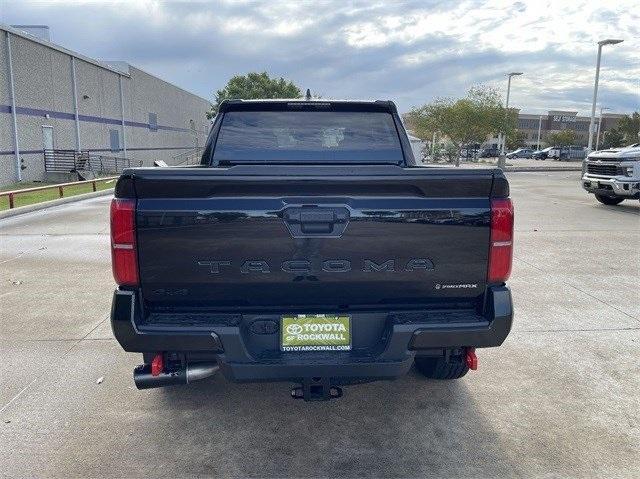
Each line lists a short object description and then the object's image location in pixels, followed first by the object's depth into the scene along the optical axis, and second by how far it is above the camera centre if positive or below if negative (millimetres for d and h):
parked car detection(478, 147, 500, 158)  69775 +589
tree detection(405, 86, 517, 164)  44406 +3380
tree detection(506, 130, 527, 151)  89750 +2600
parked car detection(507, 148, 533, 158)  78188 +606
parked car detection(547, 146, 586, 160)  68938 +752
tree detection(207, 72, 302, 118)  53125 +6956
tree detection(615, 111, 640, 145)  67875 +4343
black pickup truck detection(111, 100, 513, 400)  2660 -594
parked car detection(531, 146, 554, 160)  74231 +538
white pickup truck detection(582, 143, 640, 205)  13141 -361
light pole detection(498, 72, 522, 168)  43875 +4183
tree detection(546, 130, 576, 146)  94188 +3764
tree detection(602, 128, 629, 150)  70200 +2819
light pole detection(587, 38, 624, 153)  31800 +5430
